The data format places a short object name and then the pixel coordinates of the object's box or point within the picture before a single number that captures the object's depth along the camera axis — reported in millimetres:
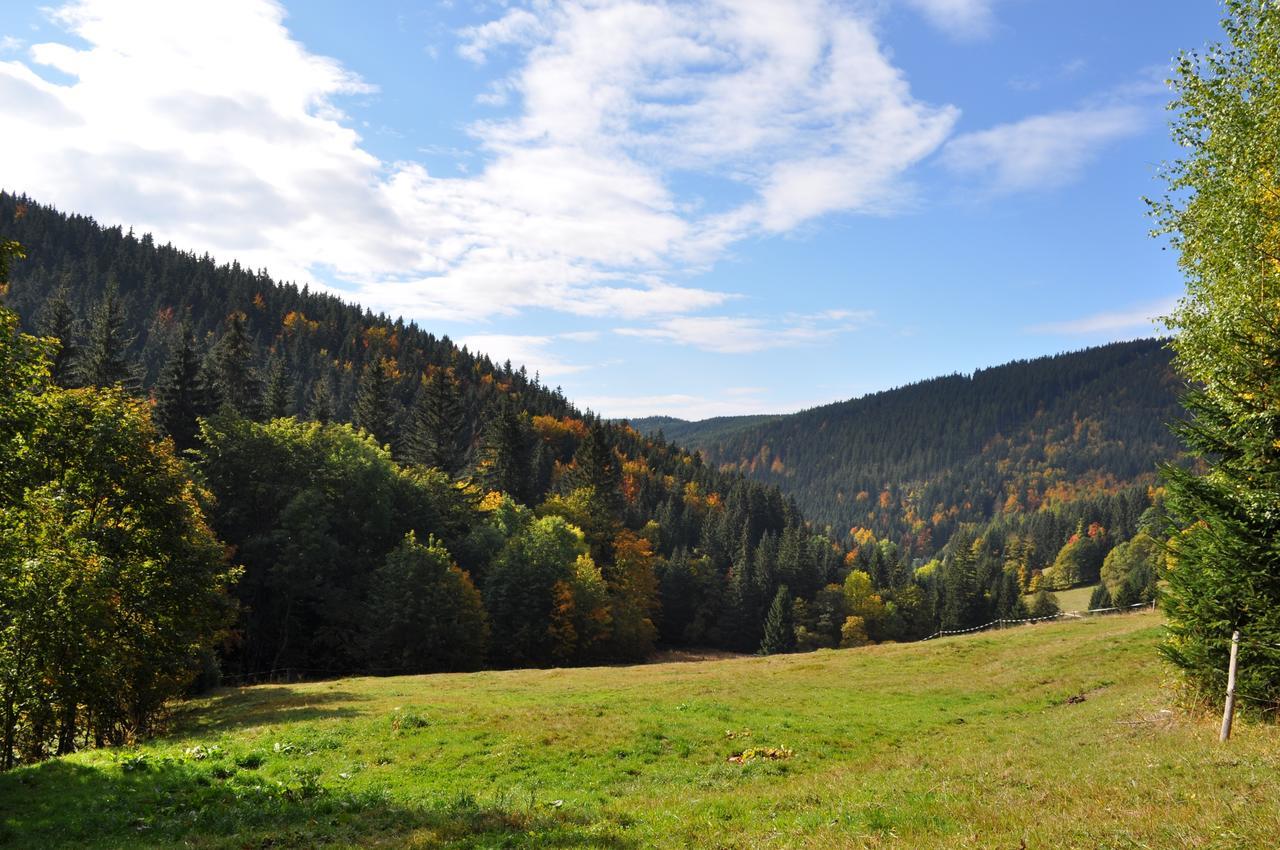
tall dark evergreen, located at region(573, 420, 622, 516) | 102688
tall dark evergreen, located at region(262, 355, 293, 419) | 85375
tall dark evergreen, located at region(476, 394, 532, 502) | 101125
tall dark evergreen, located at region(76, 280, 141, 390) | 68938
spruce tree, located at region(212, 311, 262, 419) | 92312
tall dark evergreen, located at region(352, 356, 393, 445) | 98188
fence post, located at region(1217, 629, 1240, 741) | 17328
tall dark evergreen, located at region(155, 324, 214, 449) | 70125
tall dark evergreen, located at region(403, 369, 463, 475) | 95188
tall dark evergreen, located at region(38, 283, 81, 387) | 65062
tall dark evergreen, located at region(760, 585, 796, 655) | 112500
